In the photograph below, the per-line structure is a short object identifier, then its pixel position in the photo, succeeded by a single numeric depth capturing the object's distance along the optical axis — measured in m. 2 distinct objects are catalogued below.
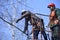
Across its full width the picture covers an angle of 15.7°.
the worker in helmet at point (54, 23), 9.18
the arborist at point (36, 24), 9.32
